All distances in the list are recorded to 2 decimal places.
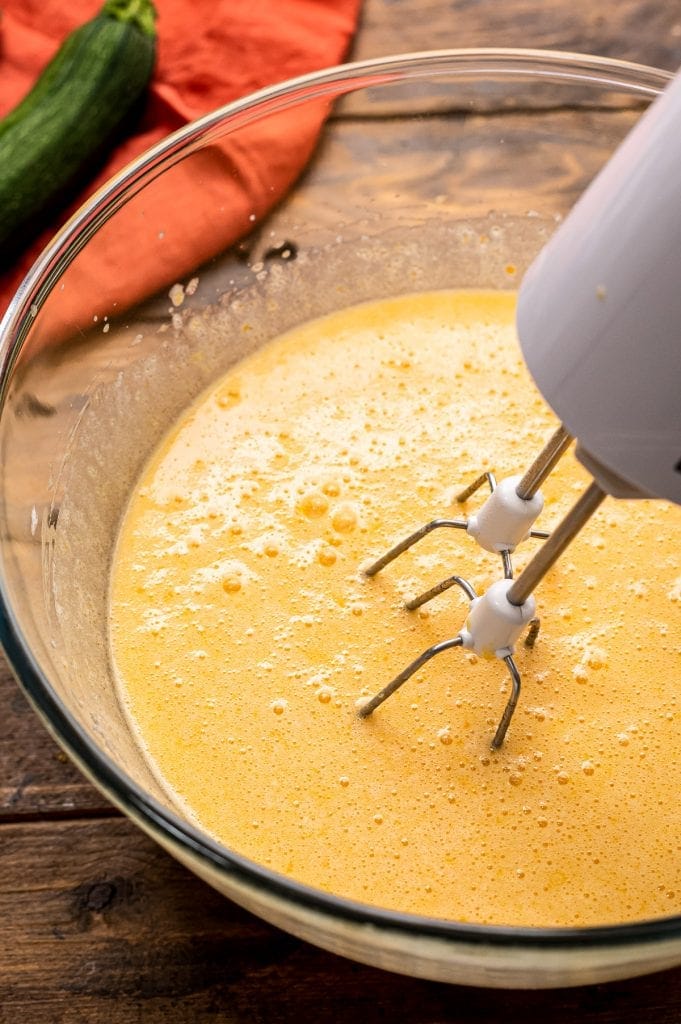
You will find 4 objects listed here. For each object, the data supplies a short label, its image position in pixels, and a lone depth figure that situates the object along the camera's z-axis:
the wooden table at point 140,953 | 0.81
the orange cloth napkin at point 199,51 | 0.96
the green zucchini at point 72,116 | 0.93
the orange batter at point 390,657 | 0.81
